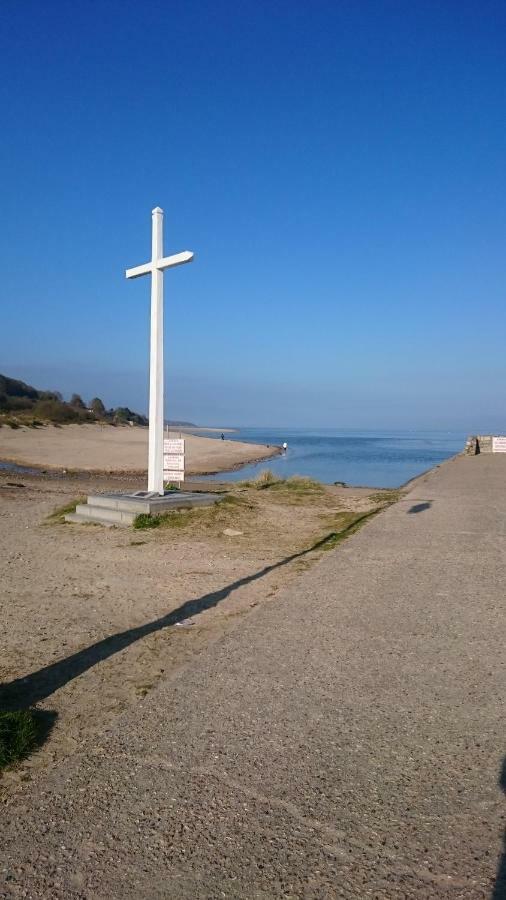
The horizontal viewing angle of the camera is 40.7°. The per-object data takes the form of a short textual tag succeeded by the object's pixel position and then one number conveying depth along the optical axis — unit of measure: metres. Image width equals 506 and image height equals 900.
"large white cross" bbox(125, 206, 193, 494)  11.71
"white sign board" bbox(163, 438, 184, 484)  13.35
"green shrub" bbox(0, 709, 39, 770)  3.36
